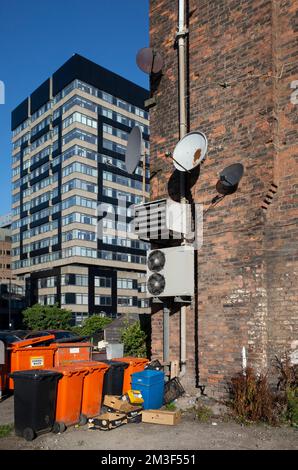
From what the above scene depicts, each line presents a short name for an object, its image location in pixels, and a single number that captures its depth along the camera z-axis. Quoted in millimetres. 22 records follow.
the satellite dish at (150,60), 10781
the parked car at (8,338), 14983
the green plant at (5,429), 7069
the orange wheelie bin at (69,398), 7292
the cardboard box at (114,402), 7947
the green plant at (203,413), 7805
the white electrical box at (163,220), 9531
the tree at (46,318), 55216
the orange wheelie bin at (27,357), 10008
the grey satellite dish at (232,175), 8875
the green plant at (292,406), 7312
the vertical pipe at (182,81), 10016
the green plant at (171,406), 8539
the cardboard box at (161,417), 7480
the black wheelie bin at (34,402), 6910
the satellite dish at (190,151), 9188
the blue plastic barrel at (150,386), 8203
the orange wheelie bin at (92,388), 7848
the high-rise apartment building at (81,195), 67375
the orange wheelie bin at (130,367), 9078
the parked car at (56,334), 18531
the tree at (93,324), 37203
